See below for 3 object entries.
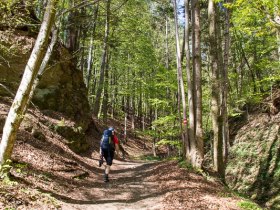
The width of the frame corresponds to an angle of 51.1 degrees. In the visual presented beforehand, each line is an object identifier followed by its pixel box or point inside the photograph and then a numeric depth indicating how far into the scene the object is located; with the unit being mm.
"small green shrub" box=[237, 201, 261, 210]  7924
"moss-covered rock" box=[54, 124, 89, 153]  14601
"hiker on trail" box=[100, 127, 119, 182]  11105
